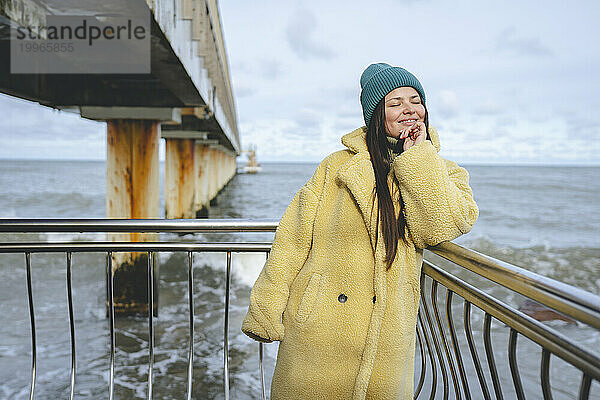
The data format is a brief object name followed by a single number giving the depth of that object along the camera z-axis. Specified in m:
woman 1.68
